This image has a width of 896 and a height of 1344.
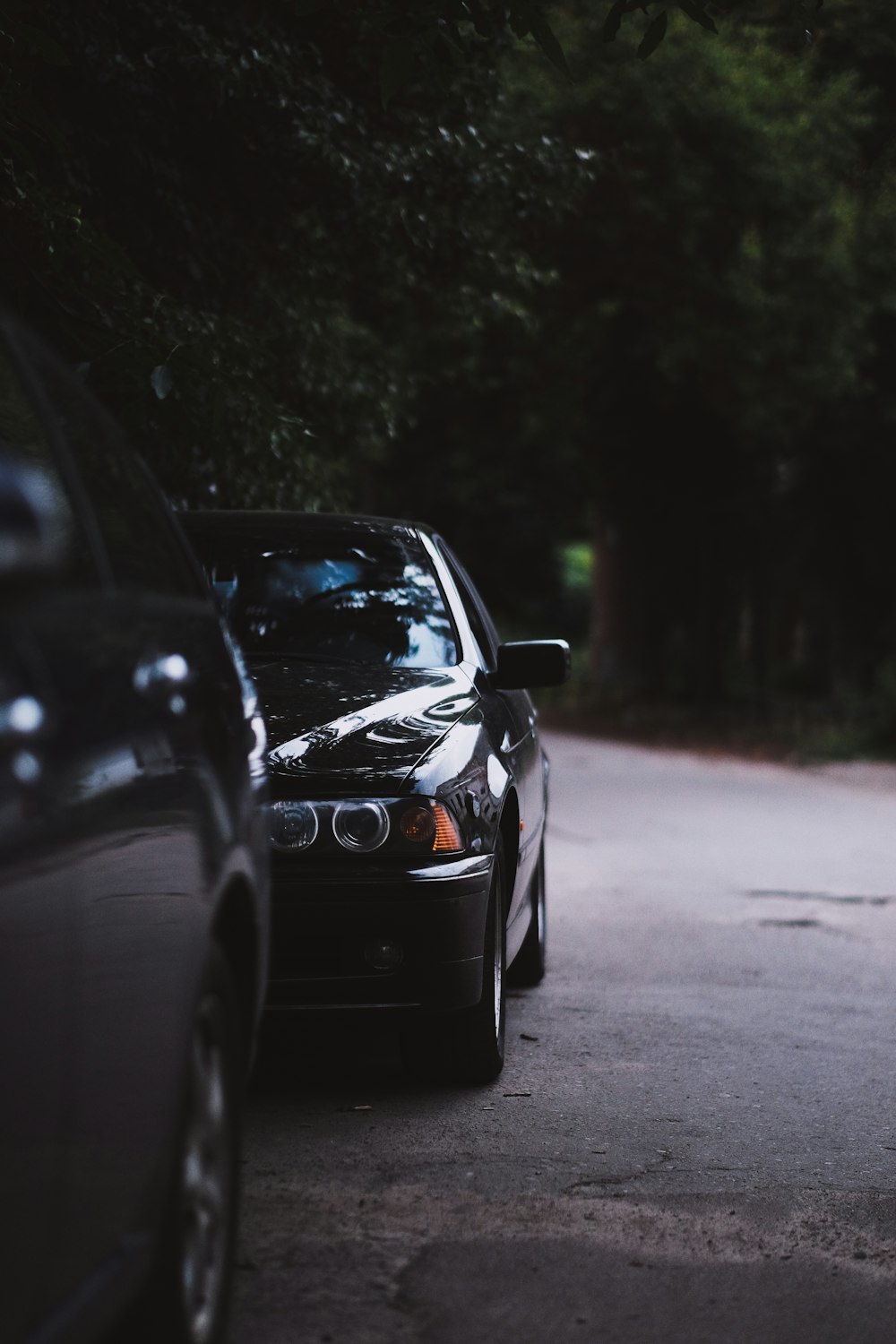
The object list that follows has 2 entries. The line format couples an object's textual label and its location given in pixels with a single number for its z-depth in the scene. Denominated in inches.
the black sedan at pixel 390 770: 433.7
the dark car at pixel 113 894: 195.0
